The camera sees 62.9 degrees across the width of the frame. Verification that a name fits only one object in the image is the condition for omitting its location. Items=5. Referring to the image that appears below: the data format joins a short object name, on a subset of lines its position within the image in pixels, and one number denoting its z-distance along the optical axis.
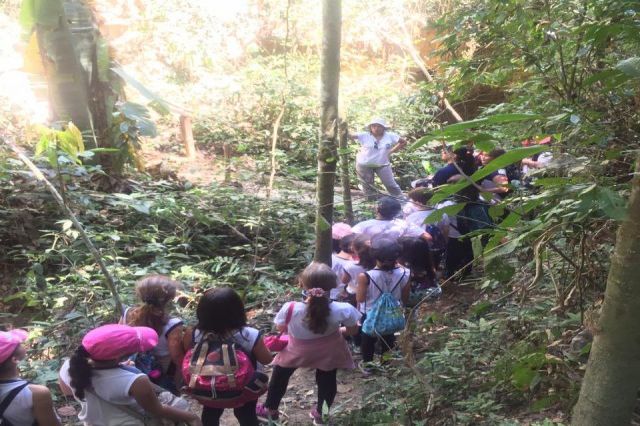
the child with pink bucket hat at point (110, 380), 2.52
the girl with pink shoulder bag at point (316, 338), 3.56
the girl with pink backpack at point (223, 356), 2.96
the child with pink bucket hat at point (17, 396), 2.41
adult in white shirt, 8.72
